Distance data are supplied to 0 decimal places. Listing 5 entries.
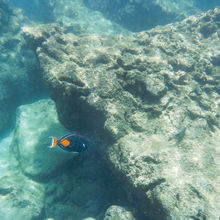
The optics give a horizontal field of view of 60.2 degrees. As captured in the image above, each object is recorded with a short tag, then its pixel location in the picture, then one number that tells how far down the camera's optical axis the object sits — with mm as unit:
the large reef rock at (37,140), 5027
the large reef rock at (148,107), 3031
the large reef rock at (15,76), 6953
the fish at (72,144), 2701
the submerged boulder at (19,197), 4184
